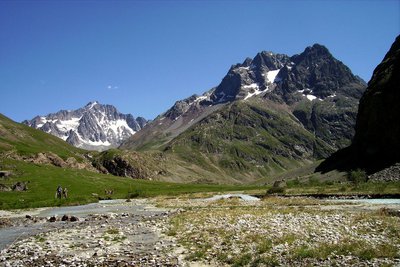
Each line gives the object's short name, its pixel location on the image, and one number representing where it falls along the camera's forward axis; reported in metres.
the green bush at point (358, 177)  117.25
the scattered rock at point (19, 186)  107.69
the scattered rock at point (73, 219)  50.16
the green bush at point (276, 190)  106.78
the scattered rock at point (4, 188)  104.25
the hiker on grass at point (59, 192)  92.53
